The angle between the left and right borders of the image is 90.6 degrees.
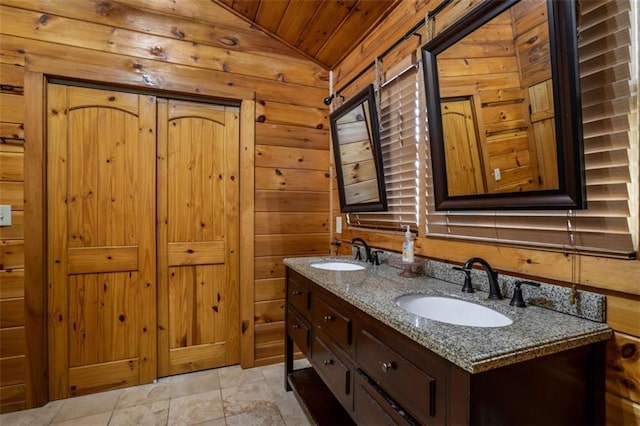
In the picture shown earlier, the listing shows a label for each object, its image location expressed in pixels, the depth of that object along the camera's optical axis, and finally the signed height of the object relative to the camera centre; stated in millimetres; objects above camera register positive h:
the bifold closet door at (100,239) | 2000 -80
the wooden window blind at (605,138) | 882 +219
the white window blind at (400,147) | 1714 +417
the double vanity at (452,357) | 740 -387
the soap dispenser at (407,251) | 1530 -156
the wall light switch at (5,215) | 1845 +87
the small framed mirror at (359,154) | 1904 +434
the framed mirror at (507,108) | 930 +387
